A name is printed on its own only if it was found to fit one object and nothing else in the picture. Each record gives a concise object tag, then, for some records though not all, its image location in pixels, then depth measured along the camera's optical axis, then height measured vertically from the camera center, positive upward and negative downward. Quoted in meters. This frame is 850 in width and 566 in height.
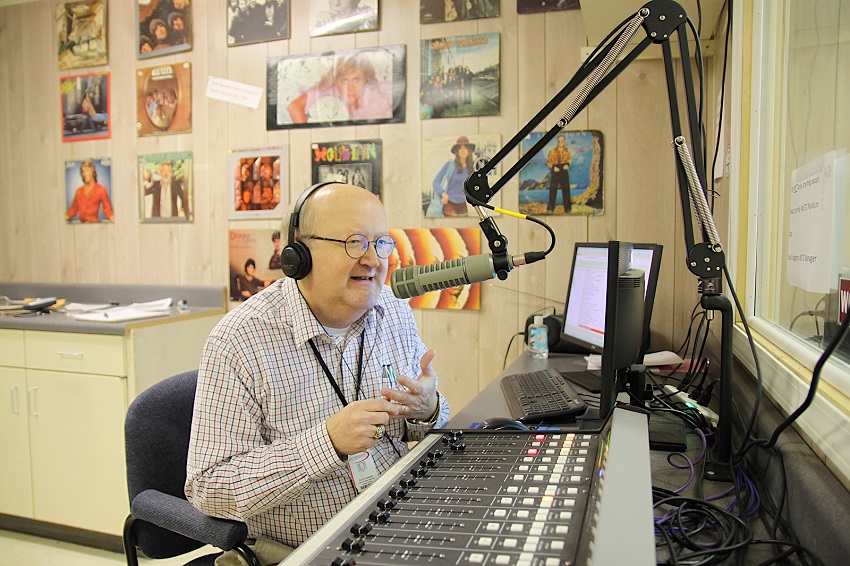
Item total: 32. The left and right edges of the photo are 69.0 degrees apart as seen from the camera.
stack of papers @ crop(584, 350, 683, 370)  1.82 -0.38
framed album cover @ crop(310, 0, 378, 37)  2.57 +0.90
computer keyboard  1.31 -0.39
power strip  1.23 -0.37
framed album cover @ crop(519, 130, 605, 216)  2.32 +0.20
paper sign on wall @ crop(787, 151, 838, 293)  0.95 +0.01
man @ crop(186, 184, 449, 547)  1.09 -0.32
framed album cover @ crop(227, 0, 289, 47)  2.71 +0.92
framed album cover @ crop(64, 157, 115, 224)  3.09 +0.19
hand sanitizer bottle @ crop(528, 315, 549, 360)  2.17 -0.39
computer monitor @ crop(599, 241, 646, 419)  1.00 -0.16
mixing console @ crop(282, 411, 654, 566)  0.60 -0.32
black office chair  1.21 -0.53
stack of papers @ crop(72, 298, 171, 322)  2.49 -0.35
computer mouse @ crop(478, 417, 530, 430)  1.13 -0.36
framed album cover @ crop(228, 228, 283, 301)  2.81 -0.14
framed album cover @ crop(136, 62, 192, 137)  2.90 +0.61
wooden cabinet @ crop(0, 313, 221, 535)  2.43 -0.74
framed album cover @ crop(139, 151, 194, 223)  2.93 +0.20
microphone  0.86 -0.06
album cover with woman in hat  2.45 +0.25
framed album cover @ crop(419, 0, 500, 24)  2.42 +0.87
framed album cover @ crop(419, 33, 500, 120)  2.43 +0.61
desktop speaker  2.19 -0.39
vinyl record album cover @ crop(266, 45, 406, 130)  2.56 +0.60
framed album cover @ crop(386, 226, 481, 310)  2.49 -0.09
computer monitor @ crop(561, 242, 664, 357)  1.58 -0.18
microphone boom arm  0.87 +0.14
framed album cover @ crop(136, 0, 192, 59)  2.87 +0.94
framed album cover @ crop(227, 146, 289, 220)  2.77 +0.21
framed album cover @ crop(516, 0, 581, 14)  2.32 +0.85
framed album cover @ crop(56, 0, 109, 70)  3.02 +0.96
